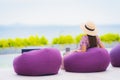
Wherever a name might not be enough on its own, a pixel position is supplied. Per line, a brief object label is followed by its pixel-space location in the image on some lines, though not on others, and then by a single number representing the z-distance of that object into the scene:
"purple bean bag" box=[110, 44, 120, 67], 7.07
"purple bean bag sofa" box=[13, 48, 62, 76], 5.84
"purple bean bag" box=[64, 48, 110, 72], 6.29
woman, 6.52
